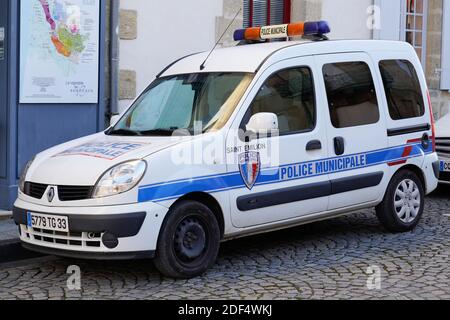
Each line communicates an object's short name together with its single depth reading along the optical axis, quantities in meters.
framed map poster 8.62
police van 5.79
